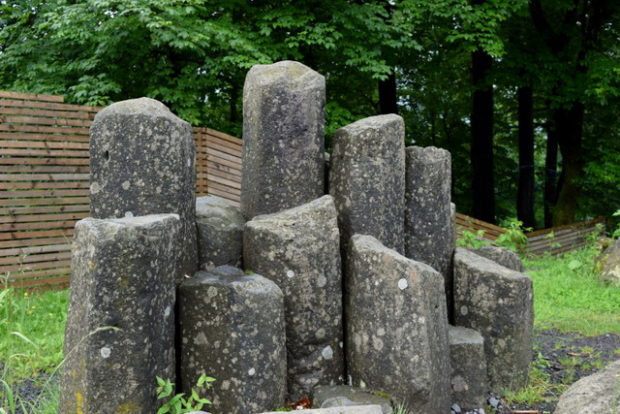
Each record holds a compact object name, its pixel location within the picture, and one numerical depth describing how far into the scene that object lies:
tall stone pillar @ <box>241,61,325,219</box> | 4.46
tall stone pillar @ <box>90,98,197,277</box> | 3.81
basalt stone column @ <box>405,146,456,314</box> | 4.98
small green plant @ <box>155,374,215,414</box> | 3.40
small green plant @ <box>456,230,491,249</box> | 7.63
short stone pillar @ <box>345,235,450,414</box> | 4.07
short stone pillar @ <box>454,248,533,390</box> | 4.99
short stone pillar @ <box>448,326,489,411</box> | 4.73
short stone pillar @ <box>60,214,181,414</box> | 3.25
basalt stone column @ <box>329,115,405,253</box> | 4.52
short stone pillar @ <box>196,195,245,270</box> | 4.37
